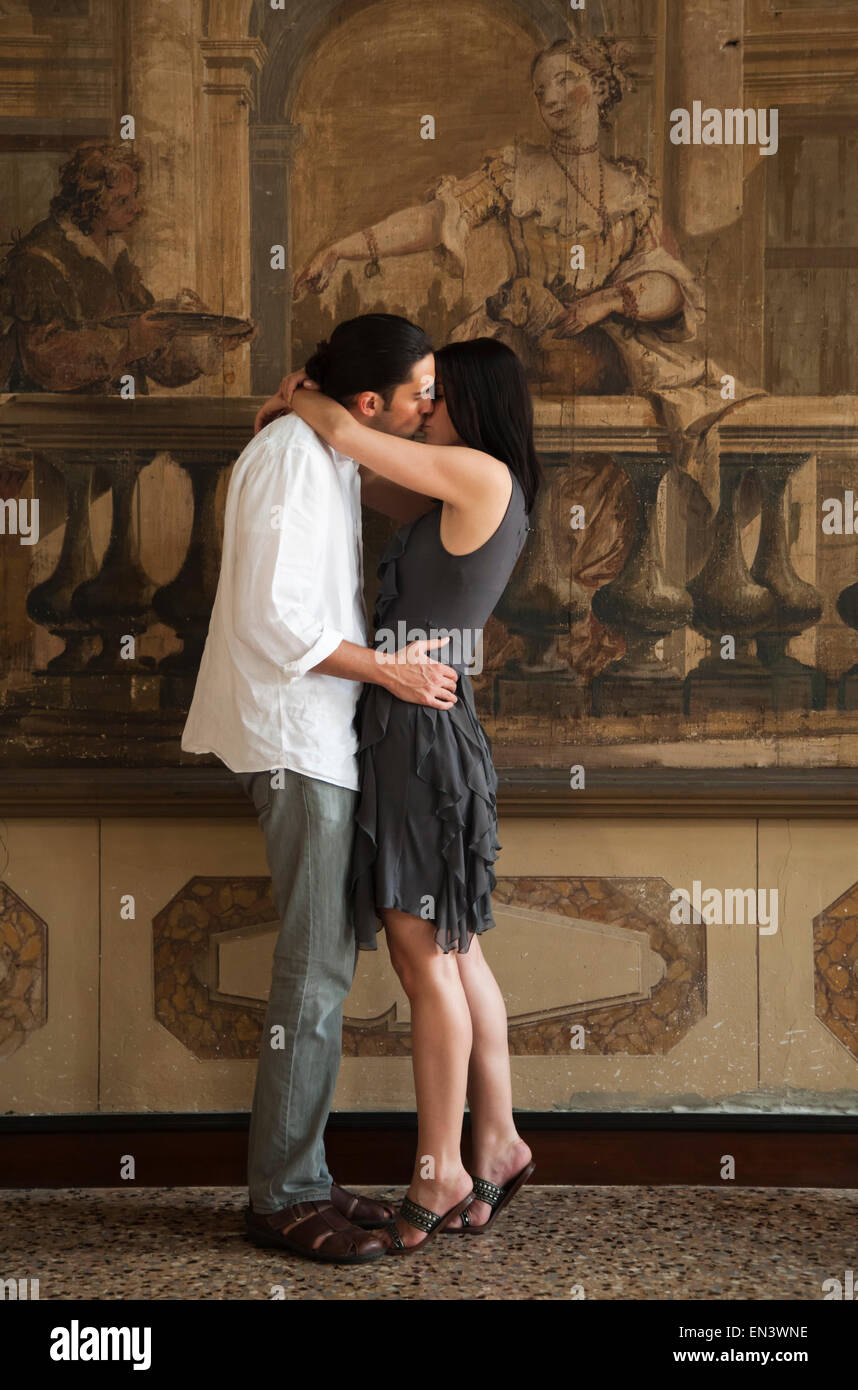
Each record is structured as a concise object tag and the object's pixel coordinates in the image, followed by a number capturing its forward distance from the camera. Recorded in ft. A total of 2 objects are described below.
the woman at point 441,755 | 7.91
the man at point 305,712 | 7.75
